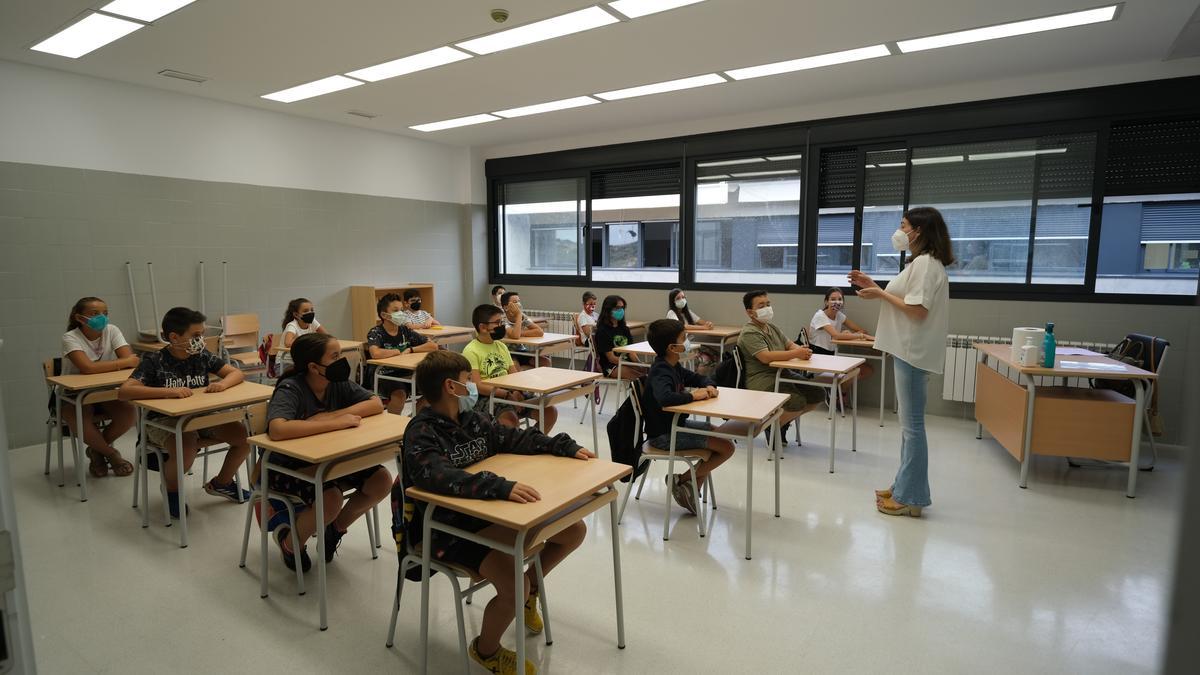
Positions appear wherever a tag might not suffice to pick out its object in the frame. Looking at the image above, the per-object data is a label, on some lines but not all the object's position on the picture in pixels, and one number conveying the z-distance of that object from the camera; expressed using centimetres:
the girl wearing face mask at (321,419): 289
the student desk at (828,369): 455
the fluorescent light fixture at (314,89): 578
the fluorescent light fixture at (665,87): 572
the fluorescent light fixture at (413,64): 496
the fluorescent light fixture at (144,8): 401
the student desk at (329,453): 266
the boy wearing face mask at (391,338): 519
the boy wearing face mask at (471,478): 218
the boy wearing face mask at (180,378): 358
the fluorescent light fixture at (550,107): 650
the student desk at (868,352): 591
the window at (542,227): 883
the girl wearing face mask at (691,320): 660
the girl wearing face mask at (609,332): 621
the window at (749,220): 712
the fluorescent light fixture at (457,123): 730
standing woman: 358
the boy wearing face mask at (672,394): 353
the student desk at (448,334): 662
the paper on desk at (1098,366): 412
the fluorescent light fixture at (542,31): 421
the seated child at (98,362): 436
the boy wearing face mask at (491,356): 441
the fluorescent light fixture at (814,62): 496
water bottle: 426
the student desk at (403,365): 474
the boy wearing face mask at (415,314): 666
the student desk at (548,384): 415
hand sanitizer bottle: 424
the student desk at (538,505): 204
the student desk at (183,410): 335
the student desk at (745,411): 329
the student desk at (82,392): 397
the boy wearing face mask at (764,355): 465
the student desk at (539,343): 589
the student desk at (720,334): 682
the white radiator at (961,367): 595
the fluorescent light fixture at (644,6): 396
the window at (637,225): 793
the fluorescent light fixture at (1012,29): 421
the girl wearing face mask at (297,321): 547
